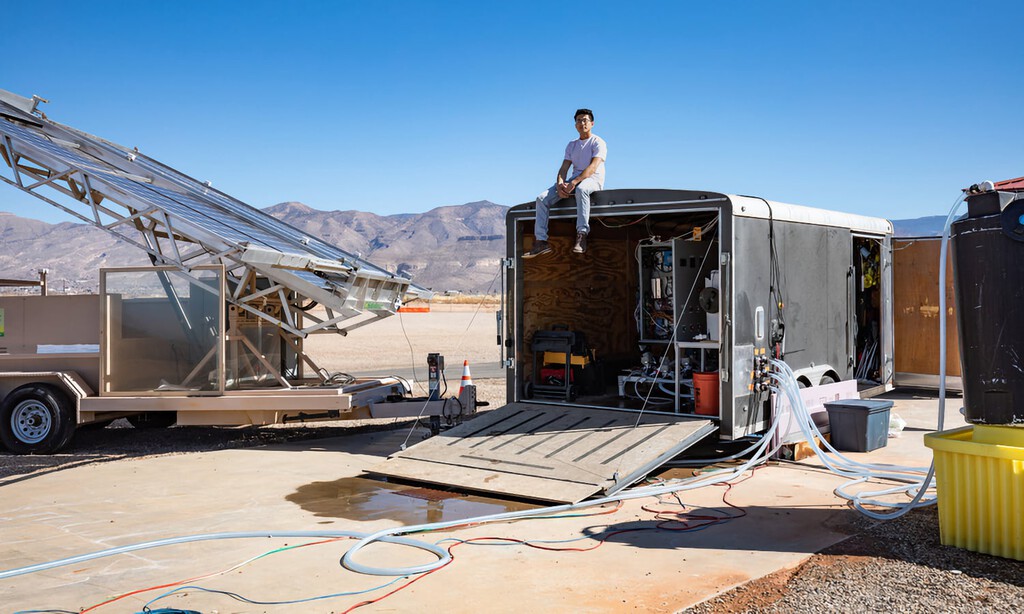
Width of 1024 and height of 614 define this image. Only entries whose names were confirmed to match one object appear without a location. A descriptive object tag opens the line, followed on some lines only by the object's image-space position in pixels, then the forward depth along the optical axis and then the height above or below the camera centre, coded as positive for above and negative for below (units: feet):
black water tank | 19.44 +0.48
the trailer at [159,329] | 34.88 +0.10
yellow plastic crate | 18.97 -3.51
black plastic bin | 33.17 -3.62
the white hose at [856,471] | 23.91 -4.57
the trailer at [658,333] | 29.40 -0.17
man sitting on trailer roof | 33.22 +5.67
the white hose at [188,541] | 19.22 -5.04
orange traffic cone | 38.31 -2.11
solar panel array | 33.99 +4.47
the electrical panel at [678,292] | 33.42 +1.49
